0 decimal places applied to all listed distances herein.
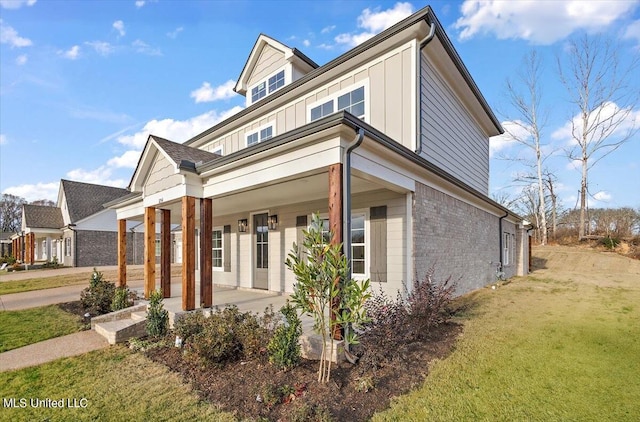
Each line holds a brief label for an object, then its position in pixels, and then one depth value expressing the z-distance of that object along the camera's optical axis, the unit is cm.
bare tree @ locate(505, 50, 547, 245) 2439
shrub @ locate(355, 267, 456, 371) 416
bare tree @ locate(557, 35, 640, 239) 2186
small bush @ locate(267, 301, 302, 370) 407
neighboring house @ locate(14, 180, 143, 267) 2220
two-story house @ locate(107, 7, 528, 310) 537
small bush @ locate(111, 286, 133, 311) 770
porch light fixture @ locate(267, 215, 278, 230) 991
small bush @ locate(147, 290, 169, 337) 600
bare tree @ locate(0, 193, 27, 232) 4847
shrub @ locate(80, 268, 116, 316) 808
